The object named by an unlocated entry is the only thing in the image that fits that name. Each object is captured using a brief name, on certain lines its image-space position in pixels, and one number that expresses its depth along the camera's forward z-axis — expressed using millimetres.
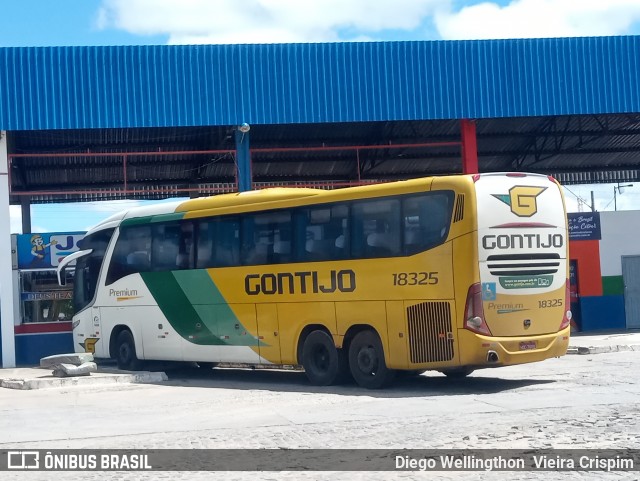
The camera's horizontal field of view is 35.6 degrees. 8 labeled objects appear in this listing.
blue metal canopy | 24328
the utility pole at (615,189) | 42688
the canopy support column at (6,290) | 23859
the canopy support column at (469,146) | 25922
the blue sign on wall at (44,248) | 25312
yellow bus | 14922
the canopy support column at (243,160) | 25344
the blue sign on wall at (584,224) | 28875
